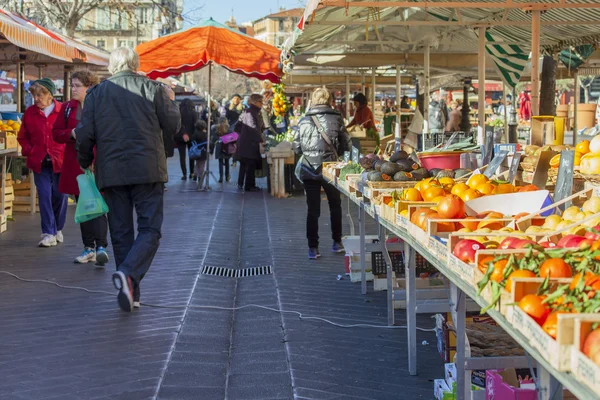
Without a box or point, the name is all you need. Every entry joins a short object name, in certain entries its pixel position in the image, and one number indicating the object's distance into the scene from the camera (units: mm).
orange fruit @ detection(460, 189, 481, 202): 5059
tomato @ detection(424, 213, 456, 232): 4434
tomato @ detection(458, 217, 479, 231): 4414
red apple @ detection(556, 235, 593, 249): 3498
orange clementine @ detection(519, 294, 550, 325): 2771
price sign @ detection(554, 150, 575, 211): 4812
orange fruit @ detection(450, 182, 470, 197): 5357
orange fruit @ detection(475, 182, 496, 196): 5301
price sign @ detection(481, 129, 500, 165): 6898
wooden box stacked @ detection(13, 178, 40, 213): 13383
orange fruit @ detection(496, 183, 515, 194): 5309
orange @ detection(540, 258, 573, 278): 3066
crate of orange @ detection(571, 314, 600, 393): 2273
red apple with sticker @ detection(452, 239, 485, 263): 3600
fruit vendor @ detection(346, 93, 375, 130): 15933
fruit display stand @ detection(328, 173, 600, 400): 2455
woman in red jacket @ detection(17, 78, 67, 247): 9609
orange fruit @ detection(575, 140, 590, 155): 5539
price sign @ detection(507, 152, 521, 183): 5914
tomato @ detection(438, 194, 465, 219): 4586
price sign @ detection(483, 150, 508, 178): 6145
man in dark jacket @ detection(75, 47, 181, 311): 6512
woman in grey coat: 9312
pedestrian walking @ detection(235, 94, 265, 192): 16766
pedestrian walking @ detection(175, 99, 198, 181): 18438
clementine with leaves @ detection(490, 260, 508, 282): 3135
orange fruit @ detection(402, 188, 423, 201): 5477
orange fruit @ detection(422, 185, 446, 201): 5344
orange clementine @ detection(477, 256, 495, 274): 3328
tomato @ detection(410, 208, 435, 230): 4648
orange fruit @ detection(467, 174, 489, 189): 5528
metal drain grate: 8625
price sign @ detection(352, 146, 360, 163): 8648
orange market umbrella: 14664
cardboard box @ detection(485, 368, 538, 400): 3975
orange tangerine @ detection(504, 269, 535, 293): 3019
